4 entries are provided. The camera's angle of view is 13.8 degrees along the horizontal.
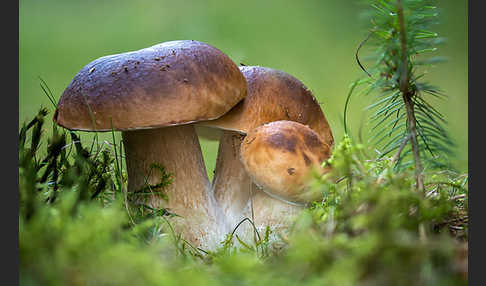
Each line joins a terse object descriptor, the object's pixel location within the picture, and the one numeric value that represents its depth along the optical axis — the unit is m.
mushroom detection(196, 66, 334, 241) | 1.00
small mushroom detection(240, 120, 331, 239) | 0.97
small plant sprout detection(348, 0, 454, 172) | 0.94
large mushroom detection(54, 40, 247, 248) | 0.97
